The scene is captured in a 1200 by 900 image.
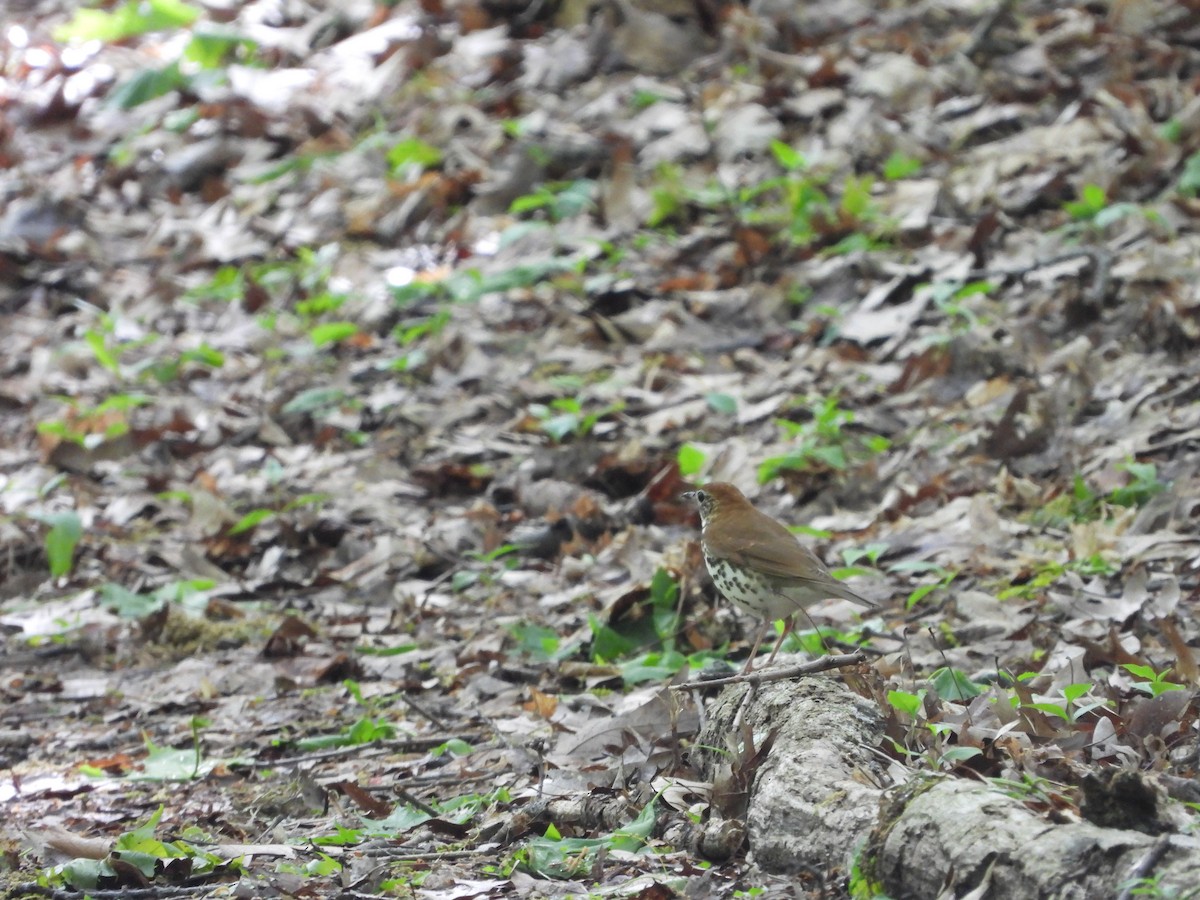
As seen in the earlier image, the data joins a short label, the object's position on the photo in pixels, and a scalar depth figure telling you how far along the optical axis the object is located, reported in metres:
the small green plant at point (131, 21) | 24.34
